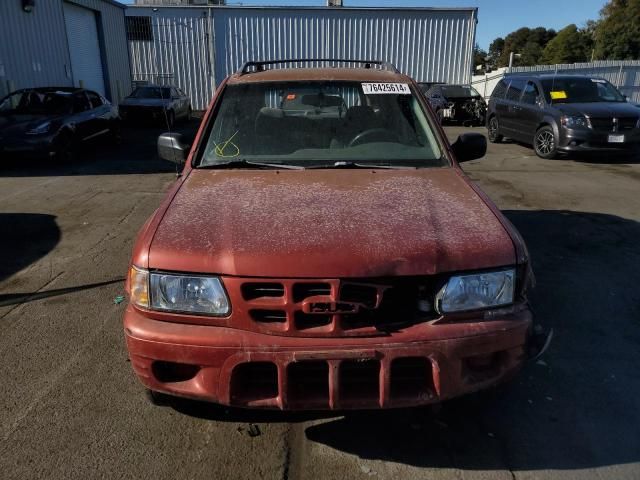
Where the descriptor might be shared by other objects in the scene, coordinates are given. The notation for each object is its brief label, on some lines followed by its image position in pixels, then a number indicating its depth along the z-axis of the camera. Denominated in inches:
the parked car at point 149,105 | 684.1
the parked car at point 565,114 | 410.3
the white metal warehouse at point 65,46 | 530.3
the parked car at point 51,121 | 395.2
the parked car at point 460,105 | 731.4
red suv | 85.2
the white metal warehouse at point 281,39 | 908.0
